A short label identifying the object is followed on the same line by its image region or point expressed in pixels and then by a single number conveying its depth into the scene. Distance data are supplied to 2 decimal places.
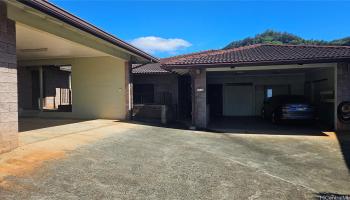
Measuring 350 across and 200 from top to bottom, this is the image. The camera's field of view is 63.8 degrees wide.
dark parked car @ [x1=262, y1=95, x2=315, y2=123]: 11.23
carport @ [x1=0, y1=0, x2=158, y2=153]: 5.63
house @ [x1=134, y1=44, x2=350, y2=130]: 10.12
